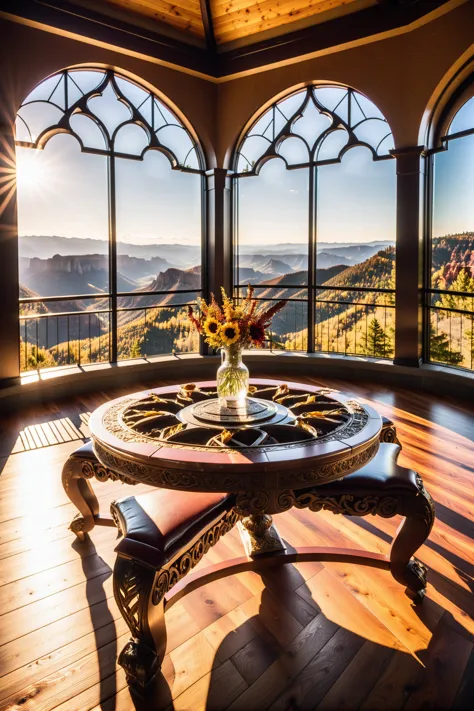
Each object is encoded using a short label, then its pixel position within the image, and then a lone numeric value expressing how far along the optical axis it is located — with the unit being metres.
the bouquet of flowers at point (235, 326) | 2.23
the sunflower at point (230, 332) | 2.22
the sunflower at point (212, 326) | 2.24
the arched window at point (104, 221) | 4.91
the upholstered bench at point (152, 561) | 1.51
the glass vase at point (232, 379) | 2.32
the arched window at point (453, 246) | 4.97
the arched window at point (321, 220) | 5.56
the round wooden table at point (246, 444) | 1.73
